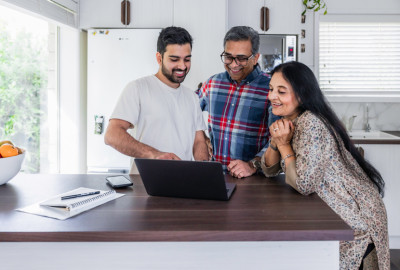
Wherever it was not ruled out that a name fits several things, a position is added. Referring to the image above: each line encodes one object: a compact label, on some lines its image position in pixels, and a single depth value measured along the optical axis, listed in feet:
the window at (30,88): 9.83
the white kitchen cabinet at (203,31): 11.73
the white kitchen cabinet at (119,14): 11.73
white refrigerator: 11.48
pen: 4.67
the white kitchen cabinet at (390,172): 11.12
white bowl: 5.42
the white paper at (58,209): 4.26
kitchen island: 3.83
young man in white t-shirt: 6.98
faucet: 13.34
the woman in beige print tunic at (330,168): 5.02
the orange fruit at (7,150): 5.46
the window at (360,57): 13.55
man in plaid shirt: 7.26
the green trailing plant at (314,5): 13.16
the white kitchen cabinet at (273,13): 12.30
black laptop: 4.50
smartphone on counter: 5.49
